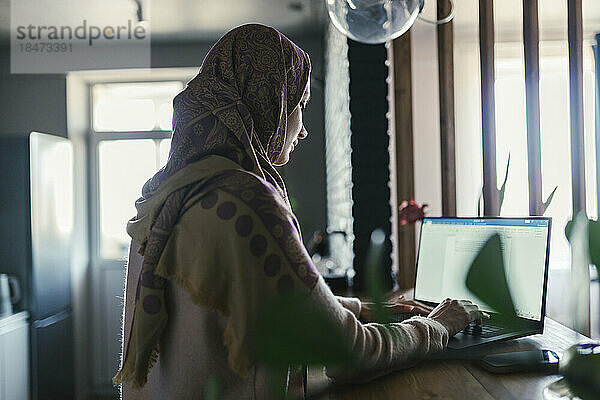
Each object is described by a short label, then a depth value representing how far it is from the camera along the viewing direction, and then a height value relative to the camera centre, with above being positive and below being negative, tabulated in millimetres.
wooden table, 964 -282
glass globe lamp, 1822 +516
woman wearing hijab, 1014 -69
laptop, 1278 -128
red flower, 2246 -35
